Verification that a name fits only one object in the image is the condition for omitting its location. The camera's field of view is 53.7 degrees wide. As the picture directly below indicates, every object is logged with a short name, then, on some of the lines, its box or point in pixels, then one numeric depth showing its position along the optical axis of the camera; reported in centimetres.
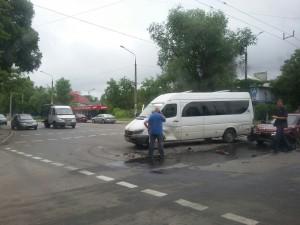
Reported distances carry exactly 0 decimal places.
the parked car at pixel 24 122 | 2565
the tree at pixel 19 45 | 2195
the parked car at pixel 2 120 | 3399
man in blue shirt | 931
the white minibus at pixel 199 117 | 1172
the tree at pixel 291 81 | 3303
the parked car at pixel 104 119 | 3922
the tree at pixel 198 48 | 2855
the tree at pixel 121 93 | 5736
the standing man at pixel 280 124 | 1048
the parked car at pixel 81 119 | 4416
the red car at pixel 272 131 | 1190
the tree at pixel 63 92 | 6492
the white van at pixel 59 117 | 2588
